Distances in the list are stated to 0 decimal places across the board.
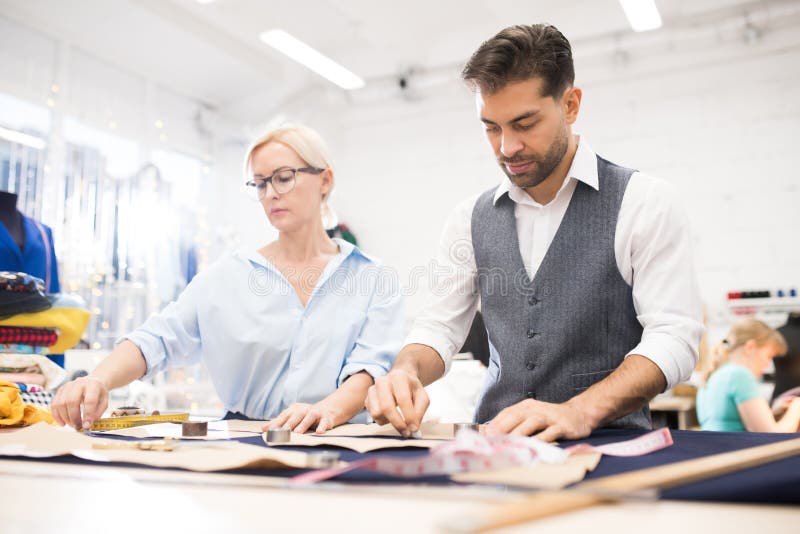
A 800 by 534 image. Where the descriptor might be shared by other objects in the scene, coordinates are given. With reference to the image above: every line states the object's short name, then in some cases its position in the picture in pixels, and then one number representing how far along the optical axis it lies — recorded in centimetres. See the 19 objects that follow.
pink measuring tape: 64
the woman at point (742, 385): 326
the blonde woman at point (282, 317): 162
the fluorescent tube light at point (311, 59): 476
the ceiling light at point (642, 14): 425
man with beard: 139
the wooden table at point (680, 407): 391
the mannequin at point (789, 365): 398
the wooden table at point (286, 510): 50
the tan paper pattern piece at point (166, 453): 75
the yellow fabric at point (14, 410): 121
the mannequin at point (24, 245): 207
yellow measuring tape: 134
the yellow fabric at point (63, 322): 180
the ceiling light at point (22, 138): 472
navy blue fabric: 58
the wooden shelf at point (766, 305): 461
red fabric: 174
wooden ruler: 45
